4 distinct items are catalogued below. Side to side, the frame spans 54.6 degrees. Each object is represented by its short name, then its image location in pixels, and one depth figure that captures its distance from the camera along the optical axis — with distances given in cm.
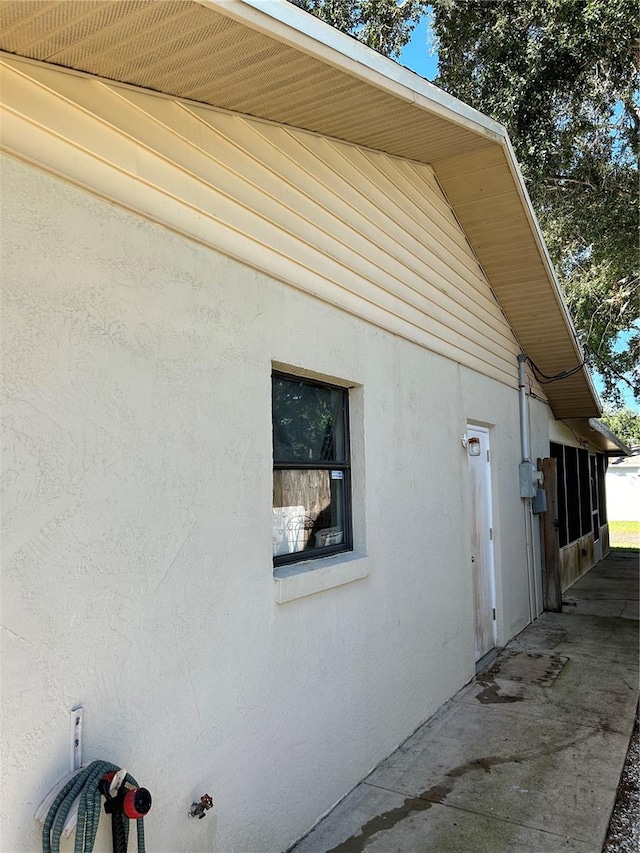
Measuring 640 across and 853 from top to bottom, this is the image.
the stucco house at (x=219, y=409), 209
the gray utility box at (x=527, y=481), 784
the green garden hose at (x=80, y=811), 192
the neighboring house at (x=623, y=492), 3303
